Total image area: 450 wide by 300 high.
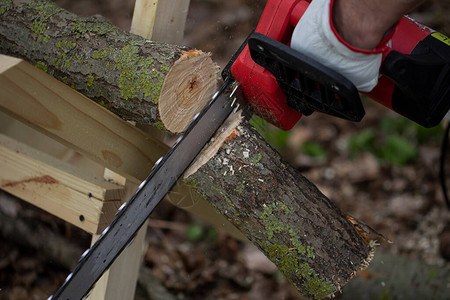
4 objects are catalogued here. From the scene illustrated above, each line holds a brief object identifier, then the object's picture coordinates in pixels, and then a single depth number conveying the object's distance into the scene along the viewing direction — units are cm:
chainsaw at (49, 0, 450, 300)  184
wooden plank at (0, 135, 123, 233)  195
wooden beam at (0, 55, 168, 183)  189
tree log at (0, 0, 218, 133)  189
